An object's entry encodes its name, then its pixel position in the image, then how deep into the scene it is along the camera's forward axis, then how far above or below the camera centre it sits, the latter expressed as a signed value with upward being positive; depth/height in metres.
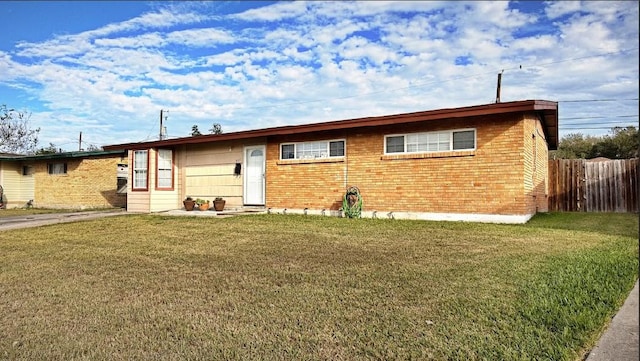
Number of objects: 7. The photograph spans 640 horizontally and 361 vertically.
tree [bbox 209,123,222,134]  48.14 +6.90
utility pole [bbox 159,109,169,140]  36.21 +5.85
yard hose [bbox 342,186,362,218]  12.05 -0.35
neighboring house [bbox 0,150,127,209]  20.39 +0.53
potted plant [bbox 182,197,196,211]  14.93 -0.46
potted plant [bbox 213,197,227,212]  14.77 -0.43
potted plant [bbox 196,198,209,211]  14.95 -0.47
